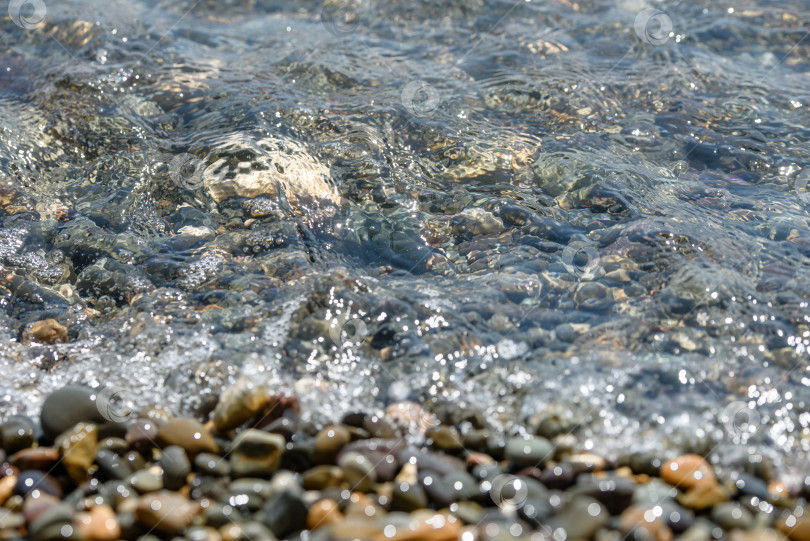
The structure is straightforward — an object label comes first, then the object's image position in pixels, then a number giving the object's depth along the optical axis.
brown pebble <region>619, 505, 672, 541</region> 2.12
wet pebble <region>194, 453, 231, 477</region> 2.44
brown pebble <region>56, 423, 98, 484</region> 2.42
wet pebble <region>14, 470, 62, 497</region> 2.35
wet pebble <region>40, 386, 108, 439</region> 2.59
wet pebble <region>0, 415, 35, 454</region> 2.55
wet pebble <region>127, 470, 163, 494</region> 2.36
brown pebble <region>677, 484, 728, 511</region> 2.25
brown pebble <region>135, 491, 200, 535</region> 2.20
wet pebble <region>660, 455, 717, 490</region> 2.34
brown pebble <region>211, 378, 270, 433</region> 2.66
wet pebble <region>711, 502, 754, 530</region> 2.16
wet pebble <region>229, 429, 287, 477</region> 2.43
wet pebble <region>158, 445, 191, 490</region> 2.38
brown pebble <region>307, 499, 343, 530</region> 2.21
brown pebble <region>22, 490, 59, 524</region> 2.22
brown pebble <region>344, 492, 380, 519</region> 2.22
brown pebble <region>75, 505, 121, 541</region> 2.16
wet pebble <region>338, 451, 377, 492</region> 2.36
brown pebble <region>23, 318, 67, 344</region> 3.19
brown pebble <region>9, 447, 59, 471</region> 2.45
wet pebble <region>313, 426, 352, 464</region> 2.48
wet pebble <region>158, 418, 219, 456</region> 2.51
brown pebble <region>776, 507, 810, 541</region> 2.15
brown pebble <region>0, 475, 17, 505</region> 2.34
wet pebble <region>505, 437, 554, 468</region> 2.45
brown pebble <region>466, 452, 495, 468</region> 2.48
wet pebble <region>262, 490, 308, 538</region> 2.19
